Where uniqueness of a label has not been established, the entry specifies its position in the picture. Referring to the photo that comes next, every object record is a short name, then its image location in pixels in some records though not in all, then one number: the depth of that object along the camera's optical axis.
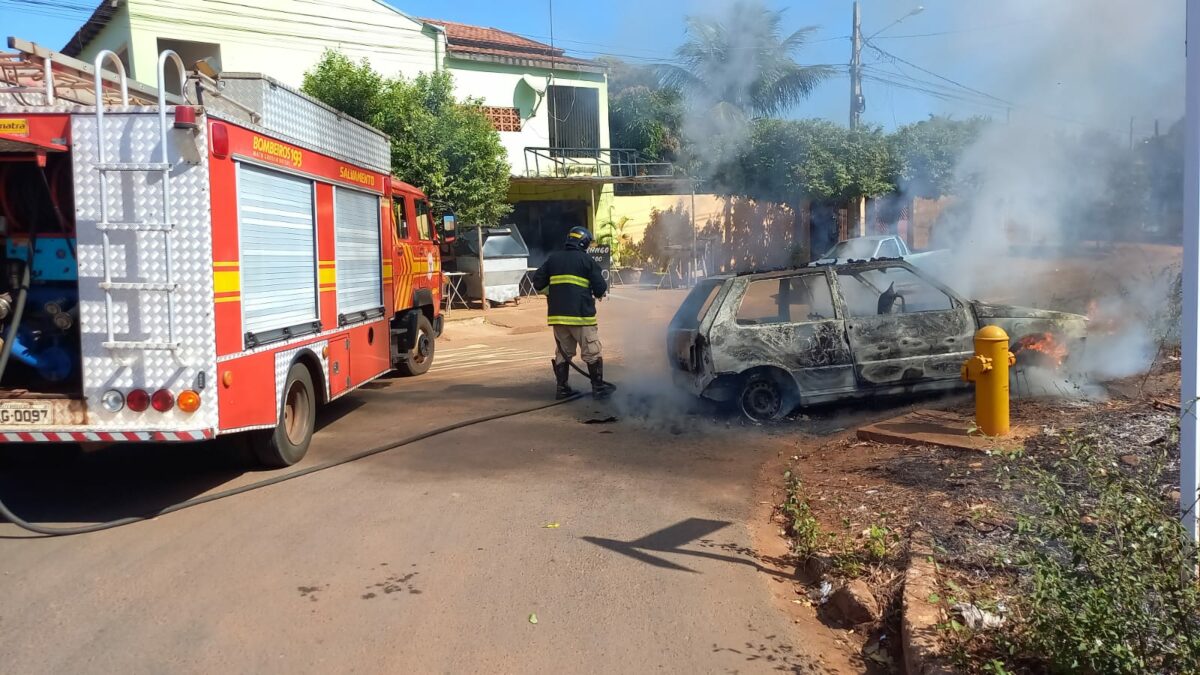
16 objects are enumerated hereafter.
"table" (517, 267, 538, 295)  21.29
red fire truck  4.97
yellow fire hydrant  5.98
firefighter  8.66
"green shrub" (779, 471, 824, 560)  4.38
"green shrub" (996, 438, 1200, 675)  2.65
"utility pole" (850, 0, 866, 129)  19.27
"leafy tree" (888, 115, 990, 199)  12.49
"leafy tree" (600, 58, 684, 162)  21.52
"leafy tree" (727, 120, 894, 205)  18.77
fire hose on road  4.86
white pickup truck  16.64
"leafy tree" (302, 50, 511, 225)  16.59
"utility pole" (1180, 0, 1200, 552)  3.25
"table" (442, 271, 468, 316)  18.70
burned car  7.35
